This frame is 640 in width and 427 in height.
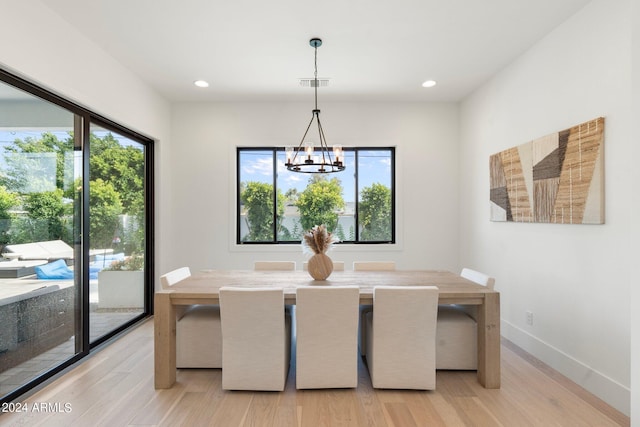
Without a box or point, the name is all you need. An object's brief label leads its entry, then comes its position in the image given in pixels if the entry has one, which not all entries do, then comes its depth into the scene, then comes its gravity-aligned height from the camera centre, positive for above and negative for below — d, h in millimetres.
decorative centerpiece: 2990 -300
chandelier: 2896 +484
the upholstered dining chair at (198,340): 2779 -1001
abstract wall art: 2428 +300
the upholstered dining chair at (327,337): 2367 -845
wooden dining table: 2490 -708
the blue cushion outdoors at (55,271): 2613 -430
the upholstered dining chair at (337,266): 3572 -522
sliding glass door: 2355 -137
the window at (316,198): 4848 +245
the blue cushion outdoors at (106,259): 3305 -428
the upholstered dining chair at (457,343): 2738 -1011
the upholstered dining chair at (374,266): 3607 -531
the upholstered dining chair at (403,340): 2410 -877
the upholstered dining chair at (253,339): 2377 -858
